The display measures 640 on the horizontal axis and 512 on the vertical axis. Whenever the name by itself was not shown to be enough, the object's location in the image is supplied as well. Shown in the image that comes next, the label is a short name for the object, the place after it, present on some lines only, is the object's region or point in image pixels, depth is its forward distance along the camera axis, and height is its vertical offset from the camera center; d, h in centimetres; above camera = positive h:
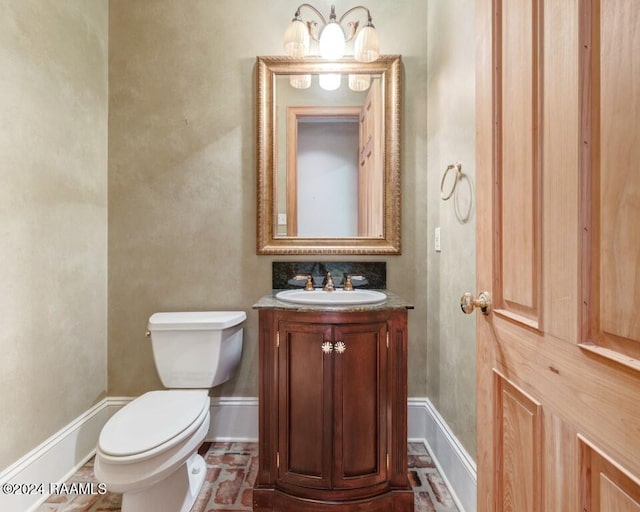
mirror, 182 +55
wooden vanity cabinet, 129 -63
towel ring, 142 +34
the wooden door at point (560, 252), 49 +0
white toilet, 112 -65
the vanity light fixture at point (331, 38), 167 +112
